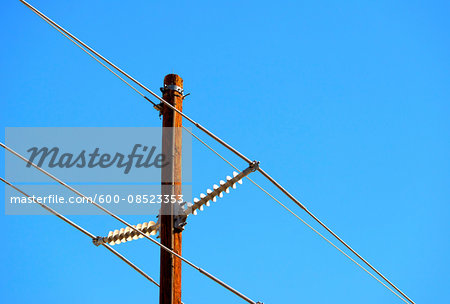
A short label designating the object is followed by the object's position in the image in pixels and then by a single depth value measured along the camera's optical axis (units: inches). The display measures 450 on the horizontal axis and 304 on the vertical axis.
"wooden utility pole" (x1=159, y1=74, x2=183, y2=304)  602.9
